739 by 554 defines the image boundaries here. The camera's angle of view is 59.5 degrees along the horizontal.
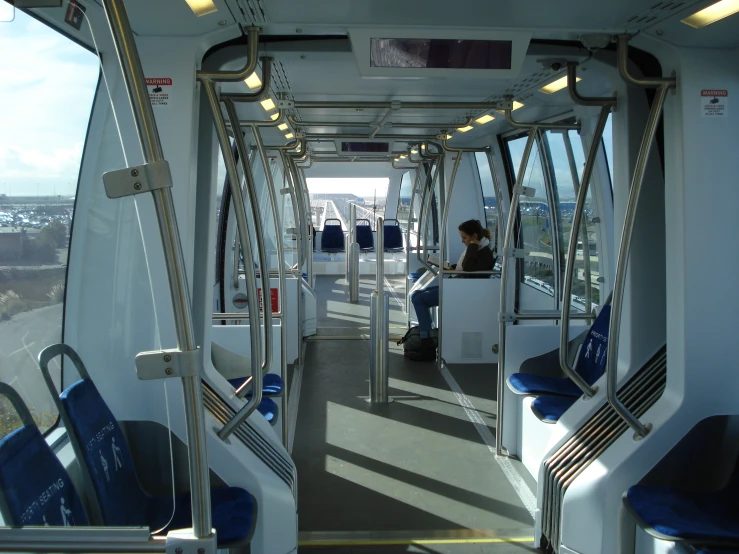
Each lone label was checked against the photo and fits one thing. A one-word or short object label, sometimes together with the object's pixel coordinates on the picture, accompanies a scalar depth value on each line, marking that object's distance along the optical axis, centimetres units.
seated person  654
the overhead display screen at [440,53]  251
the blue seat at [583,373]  373
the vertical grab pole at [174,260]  120
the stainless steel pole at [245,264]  238
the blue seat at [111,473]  194
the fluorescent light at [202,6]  211
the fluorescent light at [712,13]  209
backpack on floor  665
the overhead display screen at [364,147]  737
